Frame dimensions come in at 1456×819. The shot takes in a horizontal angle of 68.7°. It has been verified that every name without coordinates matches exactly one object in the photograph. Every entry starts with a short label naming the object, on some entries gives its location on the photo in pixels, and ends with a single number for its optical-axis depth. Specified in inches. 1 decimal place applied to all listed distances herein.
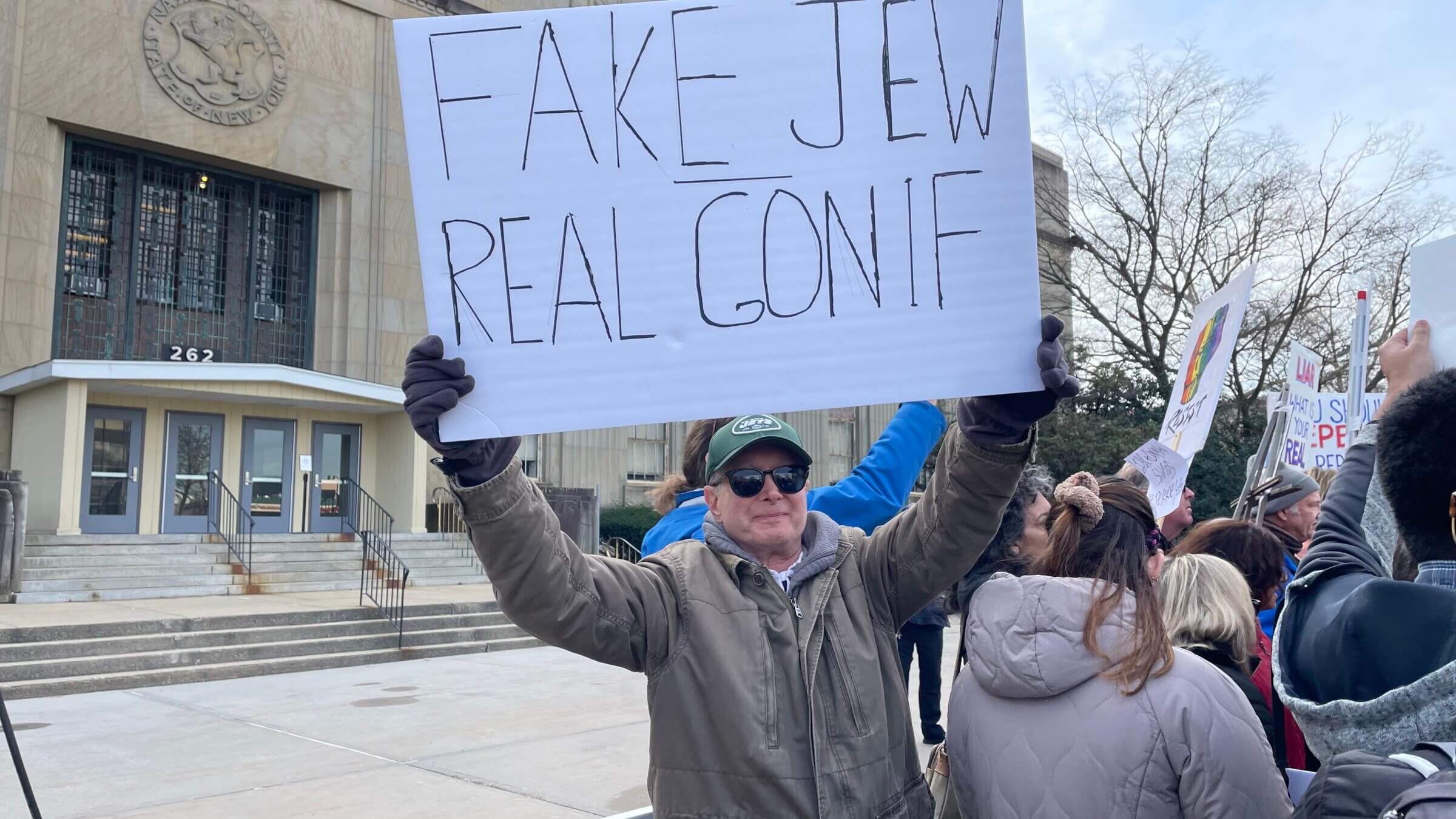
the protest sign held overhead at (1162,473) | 167.3
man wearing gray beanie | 186.1
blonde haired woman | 110.7
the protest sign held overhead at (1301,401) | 235.5
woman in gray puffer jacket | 83.6
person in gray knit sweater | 63.7
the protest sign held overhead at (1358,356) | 142.1
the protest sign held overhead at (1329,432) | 256.5
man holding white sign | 86.0
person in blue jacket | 123.2
